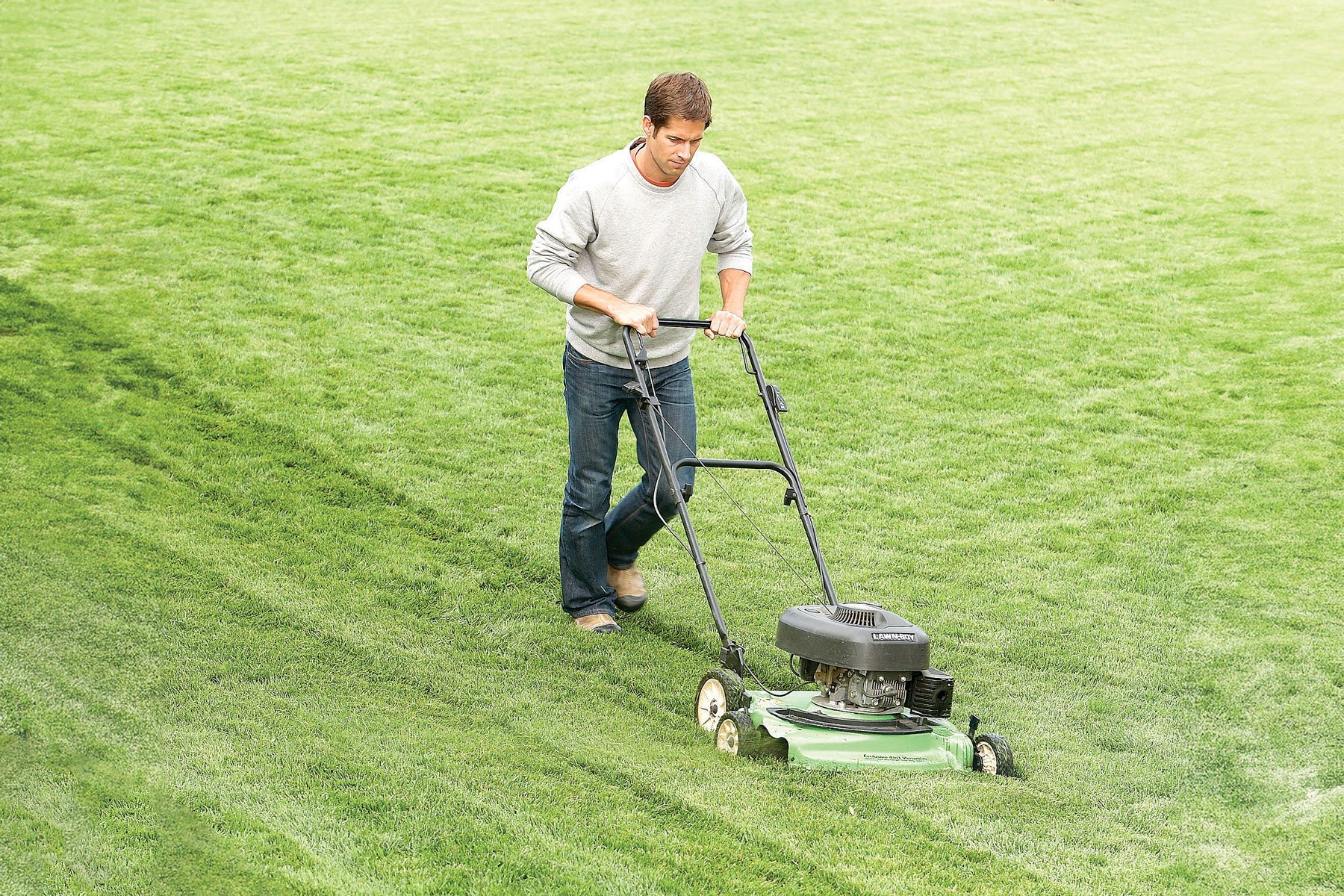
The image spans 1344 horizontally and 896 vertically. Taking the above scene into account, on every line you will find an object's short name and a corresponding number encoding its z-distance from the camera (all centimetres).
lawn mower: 794
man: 895
